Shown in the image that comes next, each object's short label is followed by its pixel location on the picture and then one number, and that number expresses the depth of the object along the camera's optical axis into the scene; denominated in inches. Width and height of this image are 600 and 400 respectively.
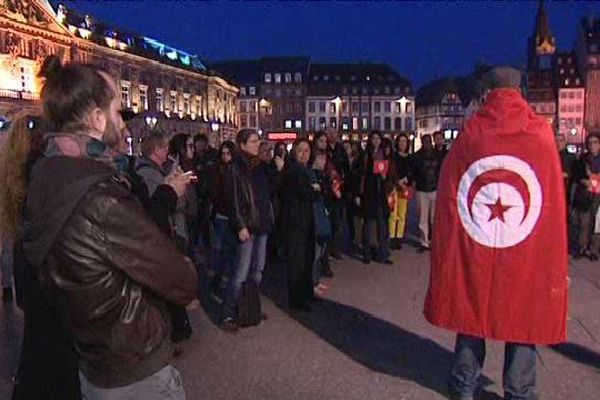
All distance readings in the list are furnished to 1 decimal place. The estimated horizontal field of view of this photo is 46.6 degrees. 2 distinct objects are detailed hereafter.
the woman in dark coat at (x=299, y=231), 285.7
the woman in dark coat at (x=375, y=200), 395.9
